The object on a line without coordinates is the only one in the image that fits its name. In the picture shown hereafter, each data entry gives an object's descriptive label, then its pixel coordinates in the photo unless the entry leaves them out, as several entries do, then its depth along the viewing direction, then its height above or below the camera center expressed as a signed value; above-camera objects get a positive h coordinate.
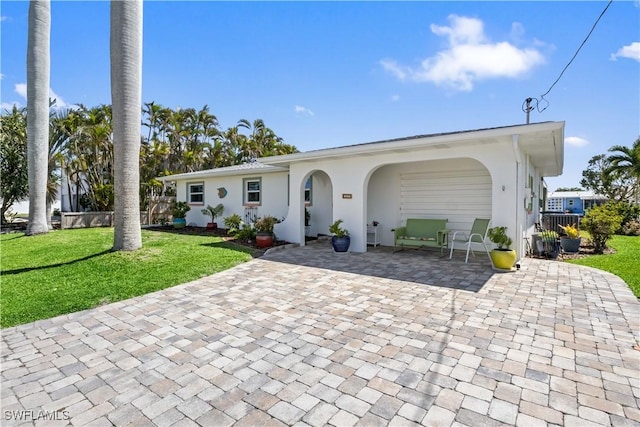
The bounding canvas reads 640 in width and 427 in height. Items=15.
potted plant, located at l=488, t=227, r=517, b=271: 6.59 -0.86
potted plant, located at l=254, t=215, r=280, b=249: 10.01 -0.73
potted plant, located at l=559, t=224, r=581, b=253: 9.34 -0.89
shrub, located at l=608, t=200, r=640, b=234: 14.58 -0.06
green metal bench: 8.28 -0.66
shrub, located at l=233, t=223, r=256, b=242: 10.52 -0.79
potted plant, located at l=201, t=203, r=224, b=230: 14.87 -0.14
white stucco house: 7.08 +0.90
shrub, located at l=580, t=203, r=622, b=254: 9.23 -0.40
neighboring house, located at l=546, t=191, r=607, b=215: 28.61 +1.05
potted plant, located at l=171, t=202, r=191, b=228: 15.95 -0.26
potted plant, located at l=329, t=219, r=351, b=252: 8.98 -0.83
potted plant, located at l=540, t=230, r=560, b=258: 8.37 -0.90
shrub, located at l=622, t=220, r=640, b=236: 14.44 -0.76
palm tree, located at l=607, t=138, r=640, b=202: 16.31 +2.75
